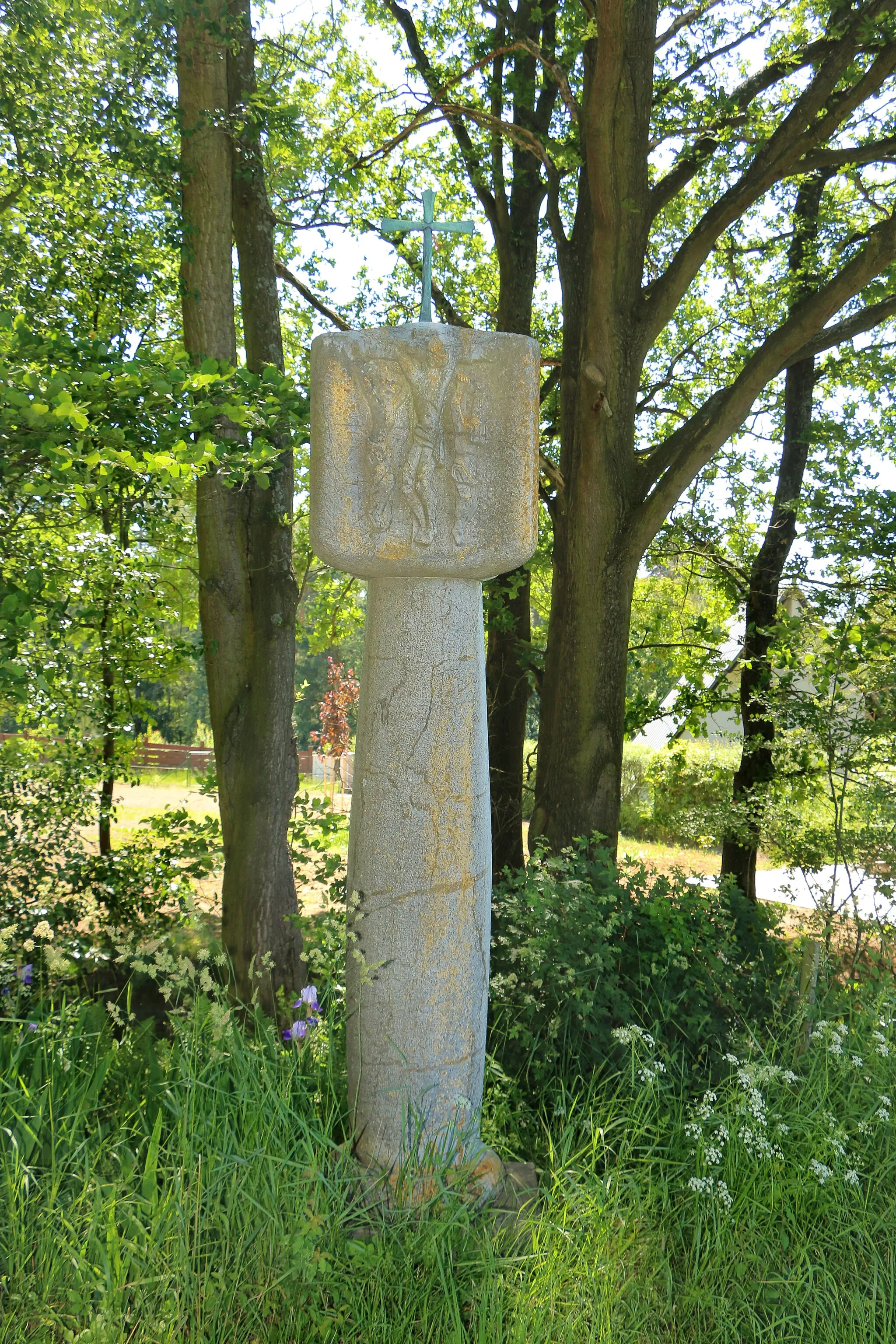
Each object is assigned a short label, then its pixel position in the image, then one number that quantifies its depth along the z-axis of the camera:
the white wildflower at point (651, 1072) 2.84
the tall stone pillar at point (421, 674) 2.56
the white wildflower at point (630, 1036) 2.88
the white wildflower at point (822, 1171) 2.63
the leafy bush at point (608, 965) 3.21
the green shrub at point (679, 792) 7.02
